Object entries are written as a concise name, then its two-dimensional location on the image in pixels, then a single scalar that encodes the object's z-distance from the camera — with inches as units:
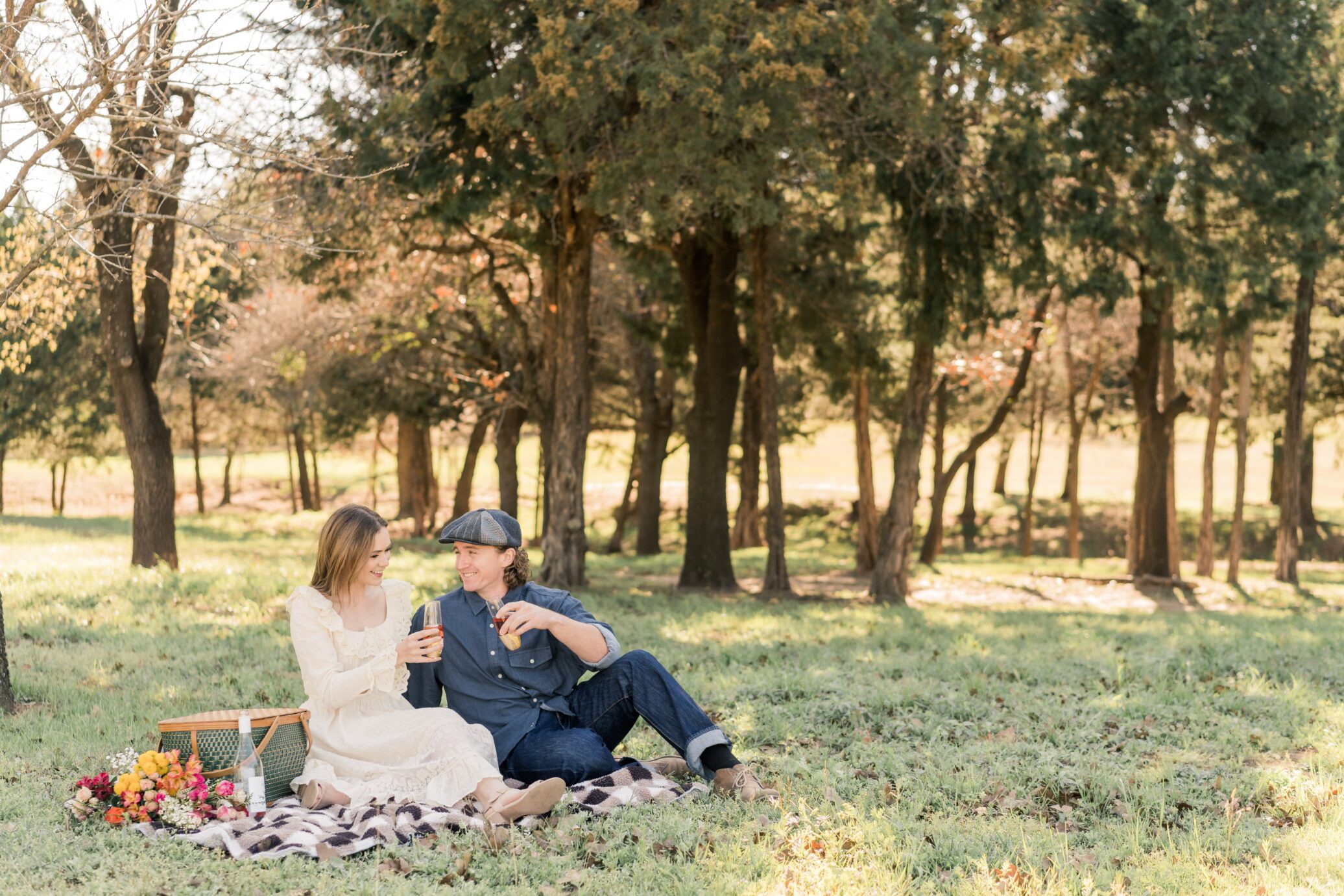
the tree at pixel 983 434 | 841.5
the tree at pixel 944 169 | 529.0
